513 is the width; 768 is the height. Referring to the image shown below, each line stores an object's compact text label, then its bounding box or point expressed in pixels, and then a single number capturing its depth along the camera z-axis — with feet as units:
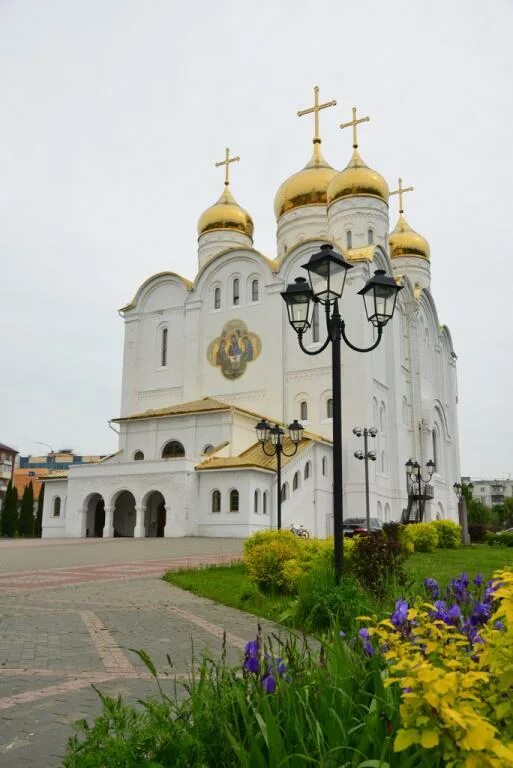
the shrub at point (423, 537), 66.88
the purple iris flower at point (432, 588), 16.22
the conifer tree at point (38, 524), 134.92
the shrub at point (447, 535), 79.25
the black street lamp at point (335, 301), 27.53
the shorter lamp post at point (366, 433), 75.62
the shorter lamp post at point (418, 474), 85.92
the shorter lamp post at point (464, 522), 110.57
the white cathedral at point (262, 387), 95.71
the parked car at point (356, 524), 81.44
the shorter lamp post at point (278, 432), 59.77
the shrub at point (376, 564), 26.32
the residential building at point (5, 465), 208.04
